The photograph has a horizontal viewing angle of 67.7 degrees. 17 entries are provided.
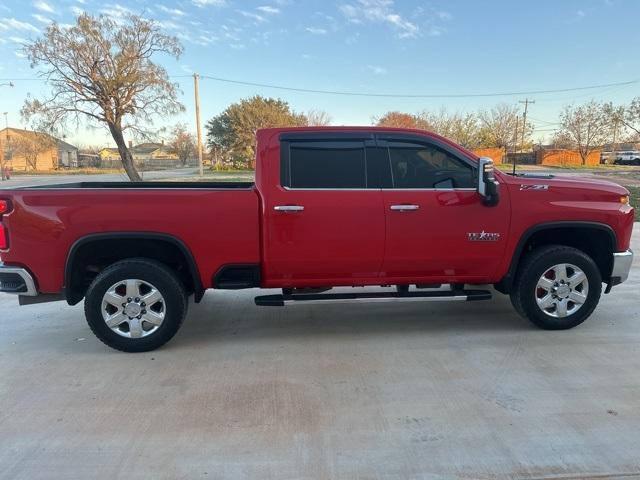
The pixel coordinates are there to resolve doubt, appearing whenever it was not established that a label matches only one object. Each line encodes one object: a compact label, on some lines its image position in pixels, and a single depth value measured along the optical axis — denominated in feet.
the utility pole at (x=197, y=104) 108.95
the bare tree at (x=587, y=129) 171.22
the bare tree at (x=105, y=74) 74.13
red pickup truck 13.26
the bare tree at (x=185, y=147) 233.49
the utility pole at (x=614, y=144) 157.47
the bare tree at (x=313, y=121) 150.00
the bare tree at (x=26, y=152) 213.89
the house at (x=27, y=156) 222.52
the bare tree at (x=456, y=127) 141.49
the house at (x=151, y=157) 247.70
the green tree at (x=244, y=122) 150.20
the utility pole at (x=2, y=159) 143.41
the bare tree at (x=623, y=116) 110.73
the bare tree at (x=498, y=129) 171.94
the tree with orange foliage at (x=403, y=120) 138.21
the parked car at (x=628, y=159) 177.04
